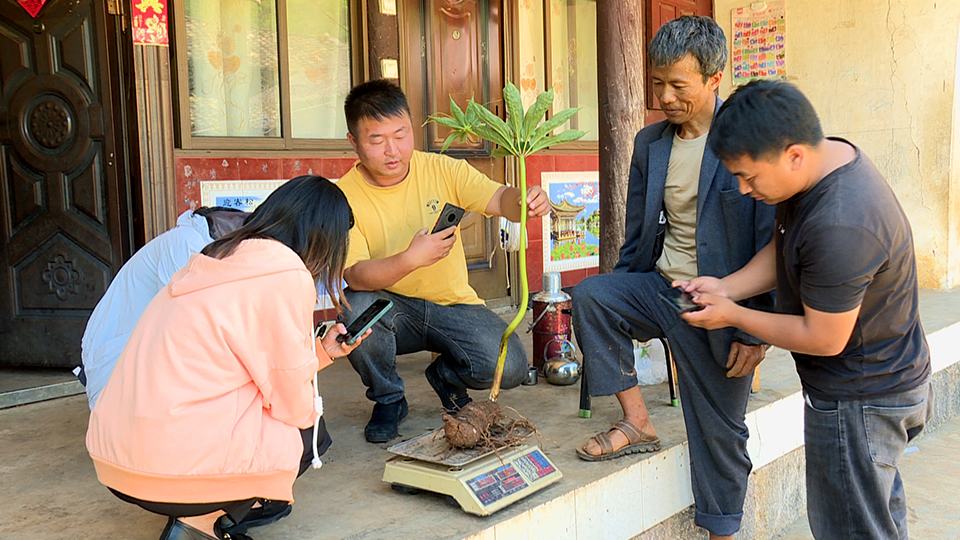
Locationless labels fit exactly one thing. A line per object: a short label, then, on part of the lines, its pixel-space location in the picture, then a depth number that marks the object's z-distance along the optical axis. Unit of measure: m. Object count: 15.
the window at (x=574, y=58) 6.36
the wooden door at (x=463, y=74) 5.31
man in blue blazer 2.60
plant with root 2.64
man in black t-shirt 1.96
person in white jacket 2.50
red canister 3.96
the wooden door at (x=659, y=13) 6.97
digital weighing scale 2.31
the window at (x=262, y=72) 4.32
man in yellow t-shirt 2.96
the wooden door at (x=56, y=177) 4.08
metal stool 3.27
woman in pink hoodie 1.87
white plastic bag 3.81
